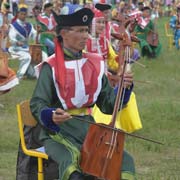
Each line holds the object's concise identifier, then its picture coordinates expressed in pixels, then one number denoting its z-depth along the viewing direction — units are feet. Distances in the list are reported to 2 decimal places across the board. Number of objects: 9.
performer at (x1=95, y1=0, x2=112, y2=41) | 26.61
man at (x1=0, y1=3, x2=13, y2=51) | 34.37
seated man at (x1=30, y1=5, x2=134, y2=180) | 13.93
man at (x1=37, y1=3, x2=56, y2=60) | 41.39
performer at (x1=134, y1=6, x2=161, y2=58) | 53.47
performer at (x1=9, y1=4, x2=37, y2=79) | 39.81
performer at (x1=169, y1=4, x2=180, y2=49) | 62.64
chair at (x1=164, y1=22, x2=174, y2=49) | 65.62
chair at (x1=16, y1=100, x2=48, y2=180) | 14.75
